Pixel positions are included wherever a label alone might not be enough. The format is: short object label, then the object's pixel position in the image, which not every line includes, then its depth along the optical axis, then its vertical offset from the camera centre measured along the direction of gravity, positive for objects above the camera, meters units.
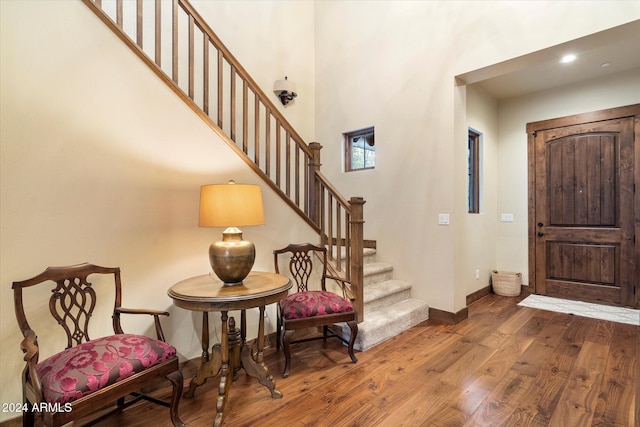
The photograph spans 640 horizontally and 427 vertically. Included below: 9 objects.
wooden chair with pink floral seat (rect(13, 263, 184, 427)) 1.33 -0.70
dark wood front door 3.86 +0.05
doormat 3.52 -1.23
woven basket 4.47 -1.06
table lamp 1.97 -0.04
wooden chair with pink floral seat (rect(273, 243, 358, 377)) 2.37 -0.74
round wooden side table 1.80 -0.55
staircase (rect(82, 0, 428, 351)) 2.40 +0.63
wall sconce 4.26 +1.70
